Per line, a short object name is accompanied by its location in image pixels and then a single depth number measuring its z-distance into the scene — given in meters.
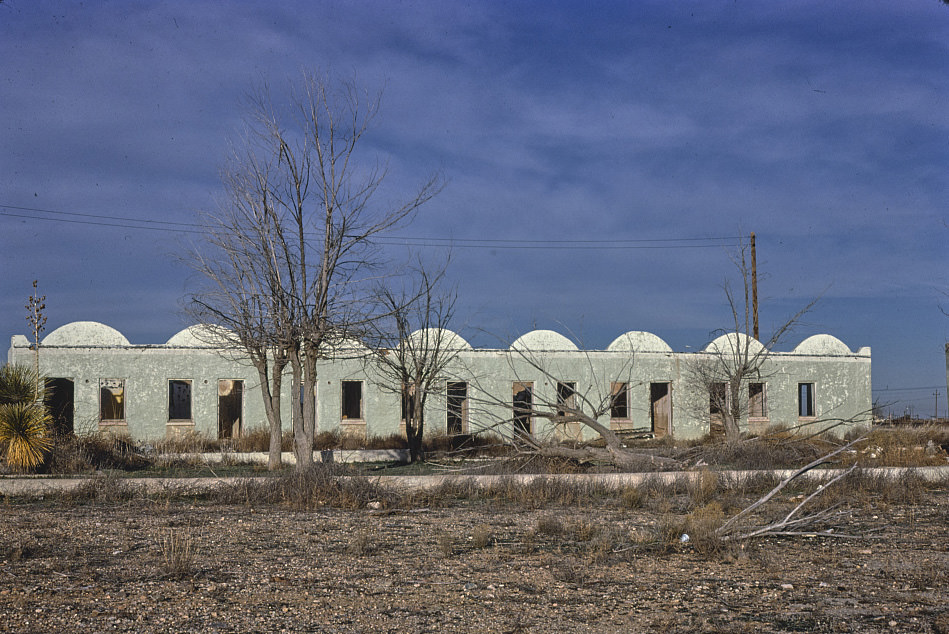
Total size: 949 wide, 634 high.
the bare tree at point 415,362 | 21.58
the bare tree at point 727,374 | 24.31
